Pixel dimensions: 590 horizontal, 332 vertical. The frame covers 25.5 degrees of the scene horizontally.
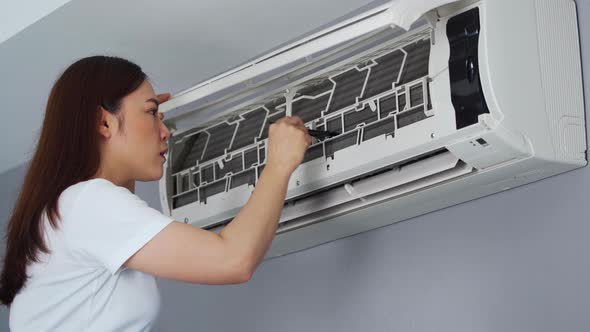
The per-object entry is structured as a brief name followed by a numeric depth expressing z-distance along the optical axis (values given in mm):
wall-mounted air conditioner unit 2215
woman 2082
